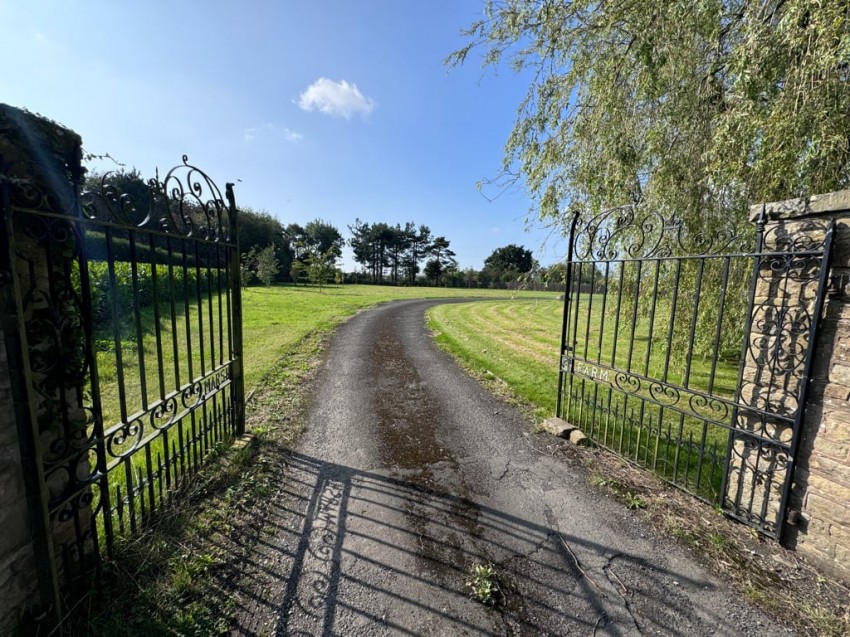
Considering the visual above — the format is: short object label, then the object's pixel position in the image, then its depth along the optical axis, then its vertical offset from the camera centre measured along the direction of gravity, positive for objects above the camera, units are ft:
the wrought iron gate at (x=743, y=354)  8.08 -1.81
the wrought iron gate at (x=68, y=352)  5.27 -1.44
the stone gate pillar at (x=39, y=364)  5.09 -1.56
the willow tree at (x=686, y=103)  9.73 +6.23
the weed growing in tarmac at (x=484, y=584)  7.02 -6.10
